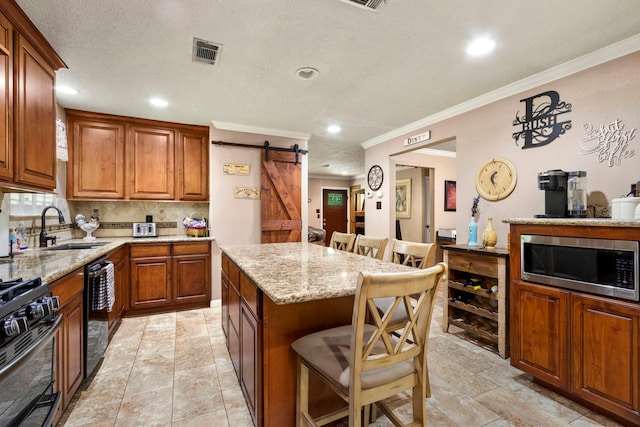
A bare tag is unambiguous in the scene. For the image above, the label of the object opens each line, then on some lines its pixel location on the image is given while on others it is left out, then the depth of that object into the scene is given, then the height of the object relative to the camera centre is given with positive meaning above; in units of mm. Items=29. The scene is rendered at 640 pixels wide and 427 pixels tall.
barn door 4129 +204
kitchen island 1291 -538
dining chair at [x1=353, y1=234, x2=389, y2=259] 2342 -283
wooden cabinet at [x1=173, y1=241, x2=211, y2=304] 3619 -759
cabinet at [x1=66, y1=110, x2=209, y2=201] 3465 +677
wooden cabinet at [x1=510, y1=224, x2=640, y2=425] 1605 -786
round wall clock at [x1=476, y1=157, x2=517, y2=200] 2788 +330
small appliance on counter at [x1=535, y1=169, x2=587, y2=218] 2160 +157
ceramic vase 2760 -229
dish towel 2150 -593
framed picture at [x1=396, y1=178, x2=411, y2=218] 6766 +338
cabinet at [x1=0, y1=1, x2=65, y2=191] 1667 +695
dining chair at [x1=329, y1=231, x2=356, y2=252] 2737 -279
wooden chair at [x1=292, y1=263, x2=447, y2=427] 1016 -601
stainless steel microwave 1631 -324
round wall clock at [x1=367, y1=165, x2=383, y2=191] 4620 +564
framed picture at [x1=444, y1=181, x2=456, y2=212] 5750 +328
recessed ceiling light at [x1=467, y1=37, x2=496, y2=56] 2037 +1200
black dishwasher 2061 -724
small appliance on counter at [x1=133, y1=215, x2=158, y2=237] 3814 -224
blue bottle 2965 -214
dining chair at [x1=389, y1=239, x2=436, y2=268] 1972 -285
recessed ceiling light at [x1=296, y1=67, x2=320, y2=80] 2436 +1193
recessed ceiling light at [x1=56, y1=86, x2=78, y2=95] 2818 +1204
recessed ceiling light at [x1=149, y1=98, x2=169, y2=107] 3117 +1198
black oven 1048 -558
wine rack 2475 -797
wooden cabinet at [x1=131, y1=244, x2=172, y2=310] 3410 -759
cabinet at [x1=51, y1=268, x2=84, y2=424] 1647 -757
